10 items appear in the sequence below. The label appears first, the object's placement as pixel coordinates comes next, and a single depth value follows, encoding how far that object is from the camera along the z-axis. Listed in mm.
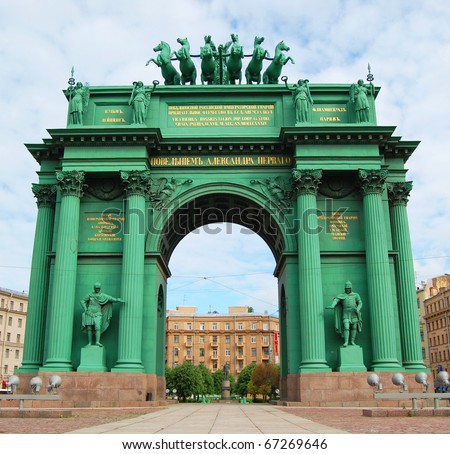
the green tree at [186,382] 73938
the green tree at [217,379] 104375
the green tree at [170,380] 74519
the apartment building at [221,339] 116062
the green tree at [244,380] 95625
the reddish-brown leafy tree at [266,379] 80312
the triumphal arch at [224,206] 27188
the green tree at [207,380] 90262
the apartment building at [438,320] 76625
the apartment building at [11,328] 77812
